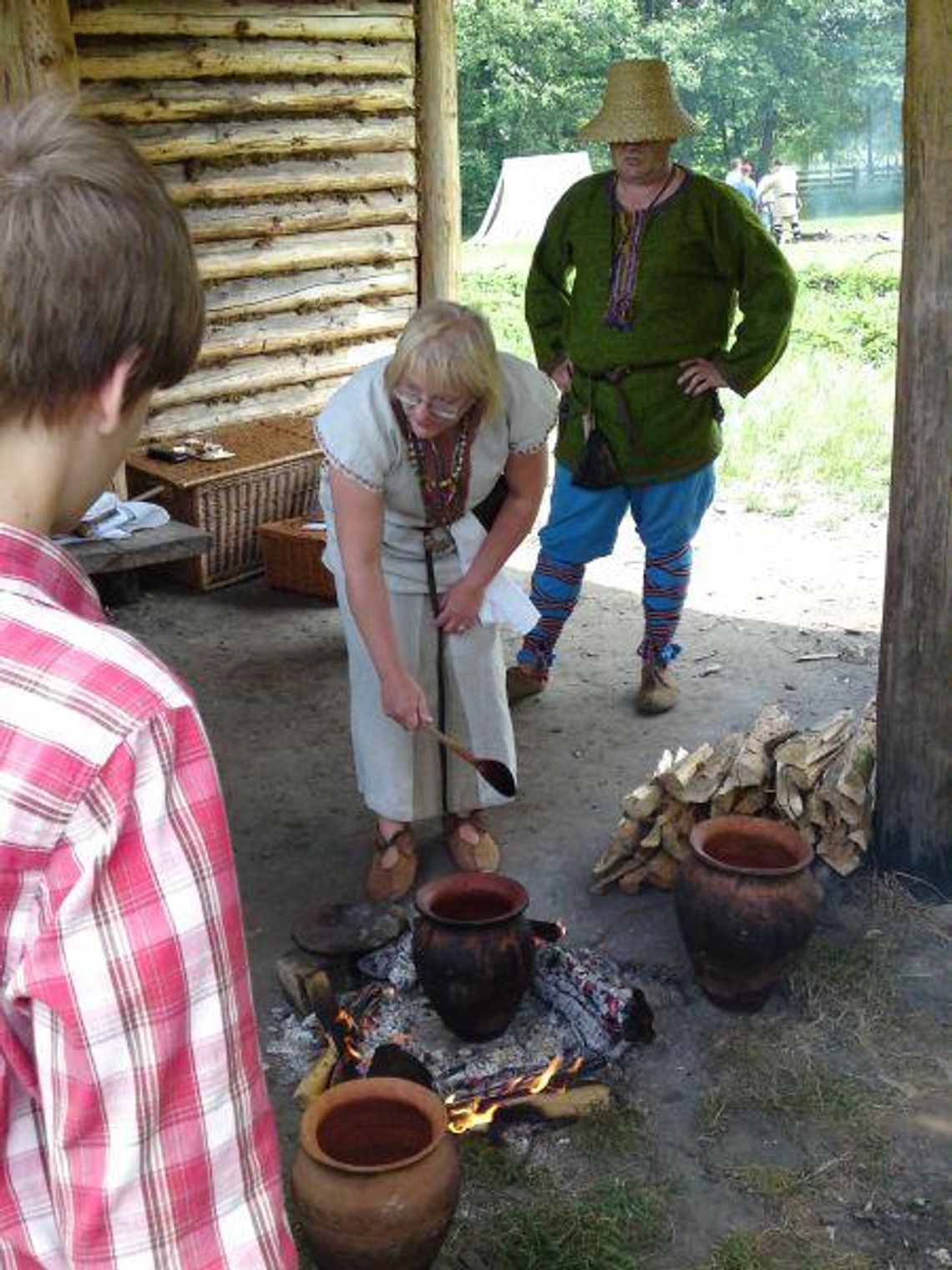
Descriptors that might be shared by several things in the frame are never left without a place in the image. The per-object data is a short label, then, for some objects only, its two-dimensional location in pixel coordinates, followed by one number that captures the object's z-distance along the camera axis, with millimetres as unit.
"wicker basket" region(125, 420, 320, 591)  6621
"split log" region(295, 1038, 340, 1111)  3268
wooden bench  5812
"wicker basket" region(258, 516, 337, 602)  6668
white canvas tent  32125
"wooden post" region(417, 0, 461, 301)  7637
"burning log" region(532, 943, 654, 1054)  3400
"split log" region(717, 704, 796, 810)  4016
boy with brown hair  984
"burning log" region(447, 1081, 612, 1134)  3121
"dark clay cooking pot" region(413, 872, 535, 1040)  3281
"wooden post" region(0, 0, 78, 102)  5676
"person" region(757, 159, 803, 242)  26906
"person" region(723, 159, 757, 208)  22844
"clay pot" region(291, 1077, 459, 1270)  2508
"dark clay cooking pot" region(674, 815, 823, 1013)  3408
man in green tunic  4793
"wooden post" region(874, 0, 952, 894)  3553
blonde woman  3480
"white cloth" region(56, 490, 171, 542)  5980
